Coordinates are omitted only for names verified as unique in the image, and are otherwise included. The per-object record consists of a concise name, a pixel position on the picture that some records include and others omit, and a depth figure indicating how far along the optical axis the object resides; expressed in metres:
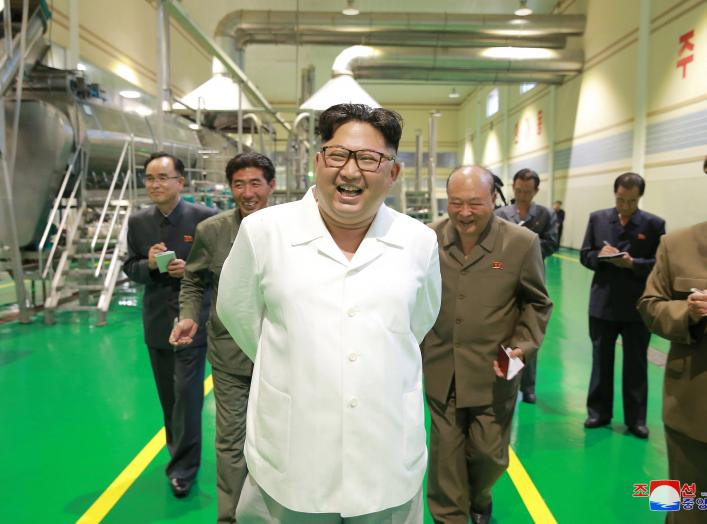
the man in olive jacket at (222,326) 2.77
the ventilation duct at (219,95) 12.21
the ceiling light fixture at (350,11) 16.39
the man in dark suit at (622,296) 4.14
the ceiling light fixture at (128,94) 11.24
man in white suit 1.46
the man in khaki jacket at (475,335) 2.75
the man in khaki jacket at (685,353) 2.09
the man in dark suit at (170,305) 3.28
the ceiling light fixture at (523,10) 16.67
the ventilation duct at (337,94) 10.74
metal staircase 8.12
